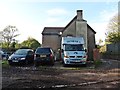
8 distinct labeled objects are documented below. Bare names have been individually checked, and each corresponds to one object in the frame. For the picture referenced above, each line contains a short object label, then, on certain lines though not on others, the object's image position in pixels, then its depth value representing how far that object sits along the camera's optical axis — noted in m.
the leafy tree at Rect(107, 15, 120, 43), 17.98
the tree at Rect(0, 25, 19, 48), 27.25
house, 12.36
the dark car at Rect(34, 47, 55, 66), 8.29
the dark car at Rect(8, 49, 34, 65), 8.29
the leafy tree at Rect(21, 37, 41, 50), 26.28
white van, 8.03
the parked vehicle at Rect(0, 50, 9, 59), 12.97
